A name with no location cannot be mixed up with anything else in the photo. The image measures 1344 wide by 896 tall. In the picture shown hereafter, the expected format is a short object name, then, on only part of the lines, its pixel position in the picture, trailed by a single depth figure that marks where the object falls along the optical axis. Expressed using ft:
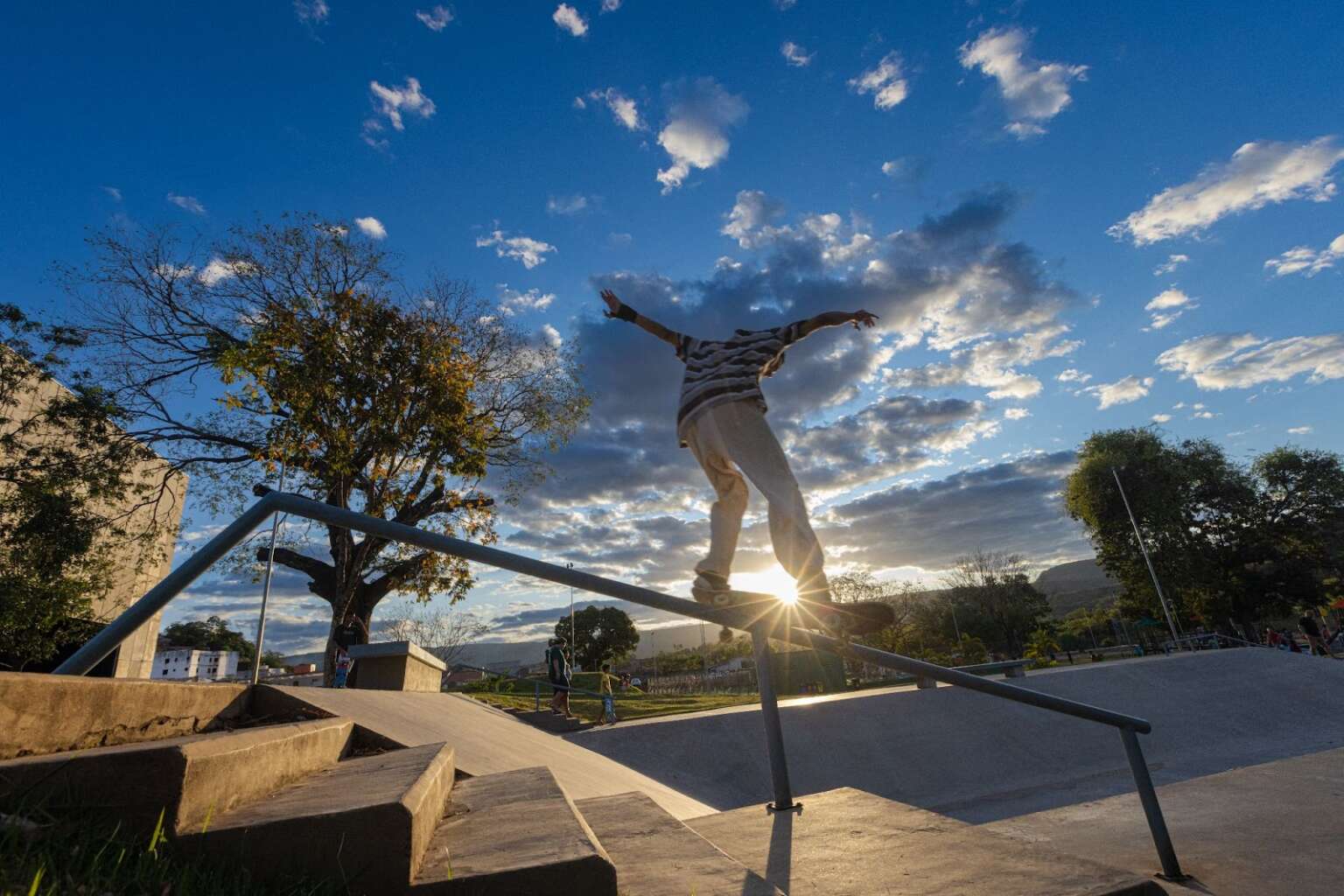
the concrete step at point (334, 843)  3.98
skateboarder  8.84
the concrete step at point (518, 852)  3.80
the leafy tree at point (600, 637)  163.73
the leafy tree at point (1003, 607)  158.71
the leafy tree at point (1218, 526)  117.19
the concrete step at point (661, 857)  4.38
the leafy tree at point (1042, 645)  101.50
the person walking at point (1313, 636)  68.59
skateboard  7.46
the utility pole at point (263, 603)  23.08
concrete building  53.42
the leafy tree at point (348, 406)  43.11
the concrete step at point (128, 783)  4.02
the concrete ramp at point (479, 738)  10.22
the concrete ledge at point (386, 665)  27.20
